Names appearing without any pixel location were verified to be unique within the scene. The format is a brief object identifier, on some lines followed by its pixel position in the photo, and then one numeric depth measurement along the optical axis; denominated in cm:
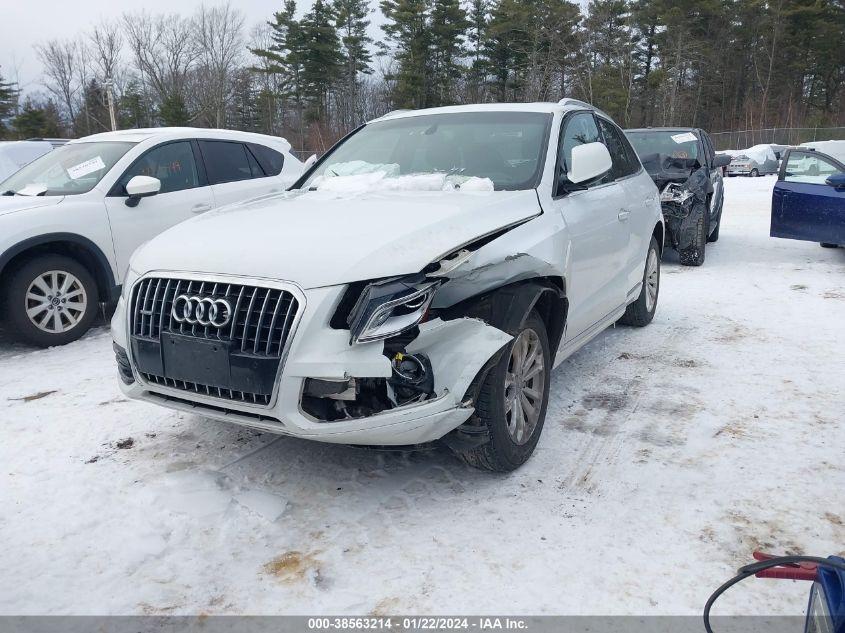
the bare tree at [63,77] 5406
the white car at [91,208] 548
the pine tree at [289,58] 4738
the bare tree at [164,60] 5247
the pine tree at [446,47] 4359
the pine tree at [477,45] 4441
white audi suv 270
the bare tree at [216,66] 5041
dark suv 894
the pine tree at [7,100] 4981
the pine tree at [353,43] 4756
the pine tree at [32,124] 4066
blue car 841
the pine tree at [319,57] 4684
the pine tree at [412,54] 4306
